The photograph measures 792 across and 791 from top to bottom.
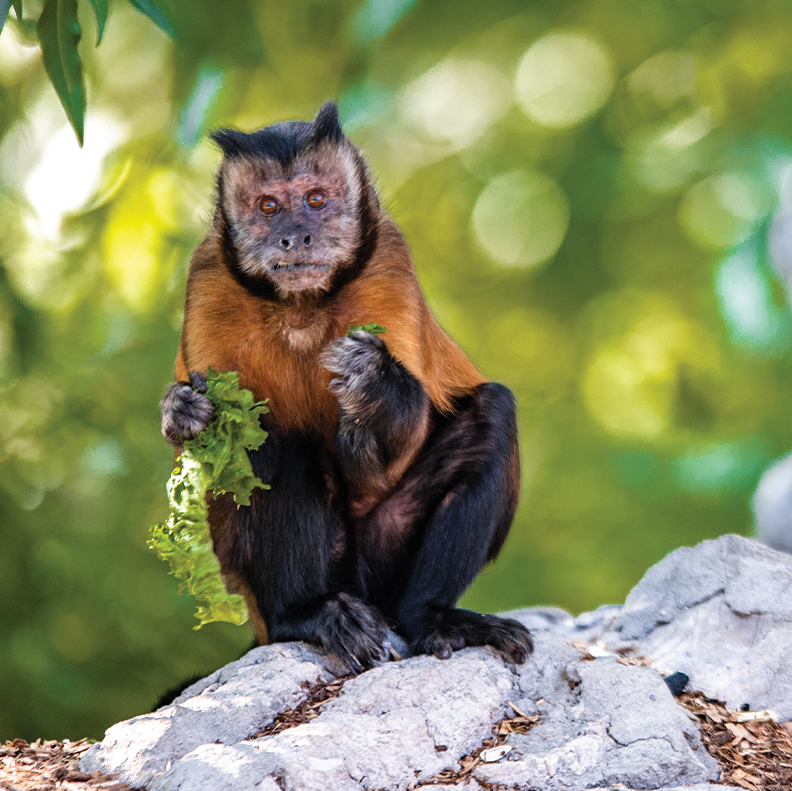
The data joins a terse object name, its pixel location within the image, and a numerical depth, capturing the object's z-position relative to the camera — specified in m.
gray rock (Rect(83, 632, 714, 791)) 6.65
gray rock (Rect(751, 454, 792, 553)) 12.80
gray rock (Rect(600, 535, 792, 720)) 8.82
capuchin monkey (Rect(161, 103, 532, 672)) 8.59
